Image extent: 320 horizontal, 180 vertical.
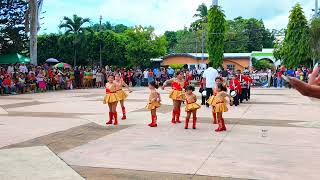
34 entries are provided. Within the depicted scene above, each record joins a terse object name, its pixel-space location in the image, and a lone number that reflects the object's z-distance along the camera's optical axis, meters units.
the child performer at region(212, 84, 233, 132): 11.67
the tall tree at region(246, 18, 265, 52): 86.06
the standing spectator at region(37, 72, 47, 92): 28.48
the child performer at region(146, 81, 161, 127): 12.36
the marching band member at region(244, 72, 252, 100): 20.59
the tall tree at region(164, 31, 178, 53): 100.50
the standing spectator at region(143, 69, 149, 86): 37.56
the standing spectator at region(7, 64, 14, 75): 26.78
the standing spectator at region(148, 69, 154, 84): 37.12
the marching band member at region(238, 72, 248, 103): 20.10
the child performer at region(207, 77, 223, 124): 12.09
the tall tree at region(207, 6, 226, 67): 46.12
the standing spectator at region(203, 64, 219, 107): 17.38
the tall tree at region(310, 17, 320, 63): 38.03
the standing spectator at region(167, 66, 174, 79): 40.00
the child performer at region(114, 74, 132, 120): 13.22
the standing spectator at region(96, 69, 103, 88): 35.34
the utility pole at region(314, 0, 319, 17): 42.00
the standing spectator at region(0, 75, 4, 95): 25.52
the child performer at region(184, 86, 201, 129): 12.05
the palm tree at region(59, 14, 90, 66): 50.54
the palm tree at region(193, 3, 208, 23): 88.12
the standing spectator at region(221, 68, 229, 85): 31.71
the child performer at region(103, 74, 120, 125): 12.88
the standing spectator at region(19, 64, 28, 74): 28.40
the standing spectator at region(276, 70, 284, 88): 35.27
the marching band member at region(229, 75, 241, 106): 18.96
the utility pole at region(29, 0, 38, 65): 34.19
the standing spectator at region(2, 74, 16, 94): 25.70
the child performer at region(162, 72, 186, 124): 13.21
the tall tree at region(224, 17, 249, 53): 82.25
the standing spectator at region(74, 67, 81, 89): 33.41
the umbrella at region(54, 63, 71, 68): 43.55
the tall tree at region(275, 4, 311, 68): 42.31
